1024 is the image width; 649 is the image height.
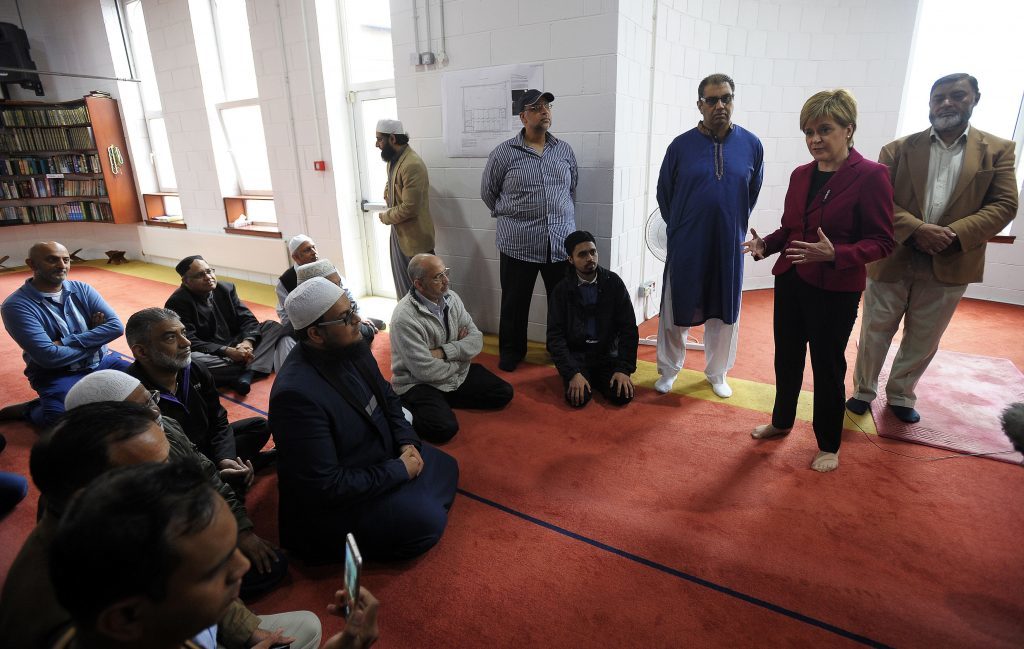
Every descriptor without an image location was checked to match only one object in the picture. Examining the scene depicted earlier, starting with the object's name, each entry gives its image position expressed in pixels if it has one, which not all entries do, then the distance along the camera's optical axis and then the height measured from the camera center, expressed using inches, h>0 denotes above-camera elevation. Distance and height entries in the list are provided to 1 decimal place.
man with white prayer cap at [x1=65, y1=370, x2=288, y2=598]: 60.6 -34.1
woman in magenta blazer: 81.7 -14.6
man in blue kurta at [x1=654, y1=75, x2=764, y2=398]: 110.7 -13.8
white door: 196.7 -8.1
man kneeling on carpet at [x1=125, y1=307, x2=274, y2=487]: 80.6 -33.1
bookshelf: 286.0 +0.8
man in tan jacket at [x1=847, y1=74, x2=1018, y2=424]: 95.9 -13.2
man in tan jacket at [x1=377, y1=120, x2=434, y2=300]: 150.9 -9.6
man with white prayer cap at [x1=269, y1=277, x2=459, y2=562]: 68.7 -38.7
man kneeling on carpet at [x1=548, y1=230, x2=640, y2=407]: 123.0 -39.4
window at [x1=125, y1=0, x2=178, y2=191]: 269.9 +33.6
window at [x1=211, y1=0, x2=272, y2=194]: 233.3 +25.6
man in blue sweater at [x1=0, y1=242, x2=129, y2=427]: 111.7 -34.2
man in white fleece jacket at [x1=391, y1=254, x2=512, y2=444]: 111.3 -41.8
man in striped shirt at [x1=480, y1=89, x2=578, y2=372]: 132.3 -11.0
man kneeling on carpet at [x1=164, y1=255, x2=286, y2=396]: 131.3 -42.4
